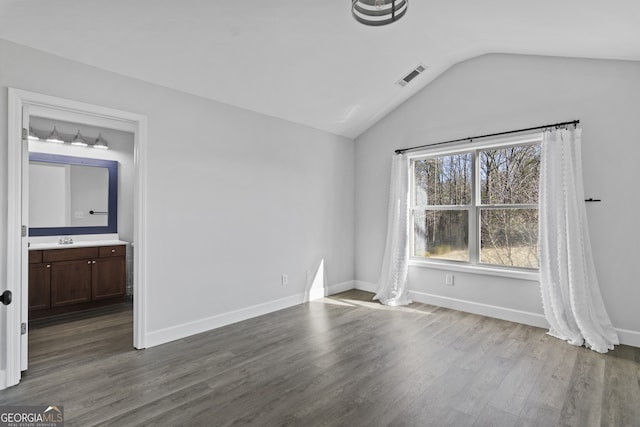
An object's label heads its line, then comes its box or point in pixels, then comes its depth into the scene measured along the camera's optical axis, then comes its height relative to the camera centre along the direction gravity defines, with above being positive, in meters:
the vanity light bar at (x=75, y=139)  4.06 +1.03
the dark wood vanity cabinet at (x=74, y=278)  3.81 -0.77
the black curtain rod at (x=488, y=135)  3.37 +0.96
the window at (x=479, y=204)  3.77 +0.15
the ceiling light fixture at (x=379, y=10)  2.09 +1.38
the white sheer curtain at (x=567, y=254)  3.14 -0.38
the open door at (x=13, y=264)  2.35 -0.34
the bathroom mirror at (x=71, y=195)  4.21 +0.31
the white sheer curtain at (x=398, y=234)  4.56 -0.25
